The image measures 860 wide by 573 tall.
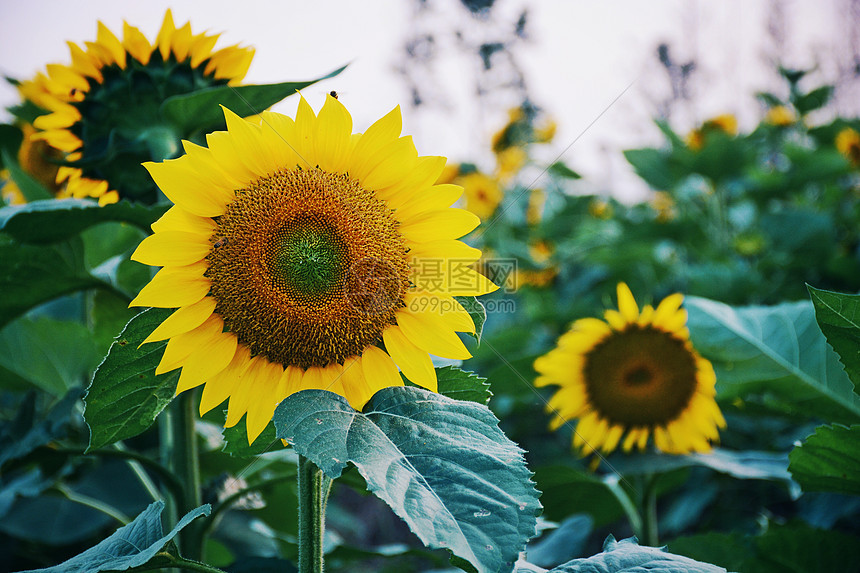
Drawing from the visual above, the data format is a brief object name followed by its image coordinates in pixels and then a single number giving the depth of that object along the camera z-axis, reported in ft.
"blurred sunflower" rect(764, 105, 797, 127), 15.39
